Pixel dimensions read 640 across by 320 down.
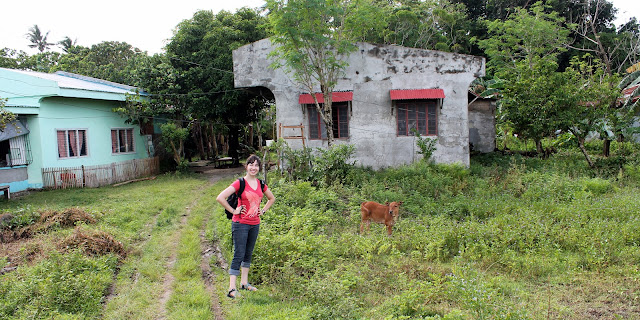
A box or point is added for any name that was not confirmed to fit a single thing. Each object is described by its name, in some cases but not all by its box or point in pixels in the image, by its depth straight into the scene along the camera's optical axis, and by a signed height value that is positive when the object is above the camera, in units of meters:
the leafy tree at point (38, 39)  41.00 +10.00
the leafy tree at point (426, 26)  26.50 +6.82
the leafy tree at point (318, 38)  13.12 +3.03
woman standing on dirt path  5.34 -1.16
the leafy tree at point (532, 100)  14.67 +0.78
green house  14.24 +0.18
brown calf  7.90 -1.69
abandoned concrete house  14.59 +0.93
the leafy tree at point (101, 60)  27.33 +5.90
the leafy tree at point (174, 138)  17.80 -0.15
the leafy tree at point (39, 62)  28.57 +5.50
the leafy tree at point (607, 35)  28.06 +5.91
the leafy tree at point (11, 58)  27.34 +5.59
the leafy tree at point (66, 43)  40.50 +9.38
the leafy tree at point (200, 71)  18.44 +2.84
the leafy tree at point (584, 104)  14.57 +0.56
